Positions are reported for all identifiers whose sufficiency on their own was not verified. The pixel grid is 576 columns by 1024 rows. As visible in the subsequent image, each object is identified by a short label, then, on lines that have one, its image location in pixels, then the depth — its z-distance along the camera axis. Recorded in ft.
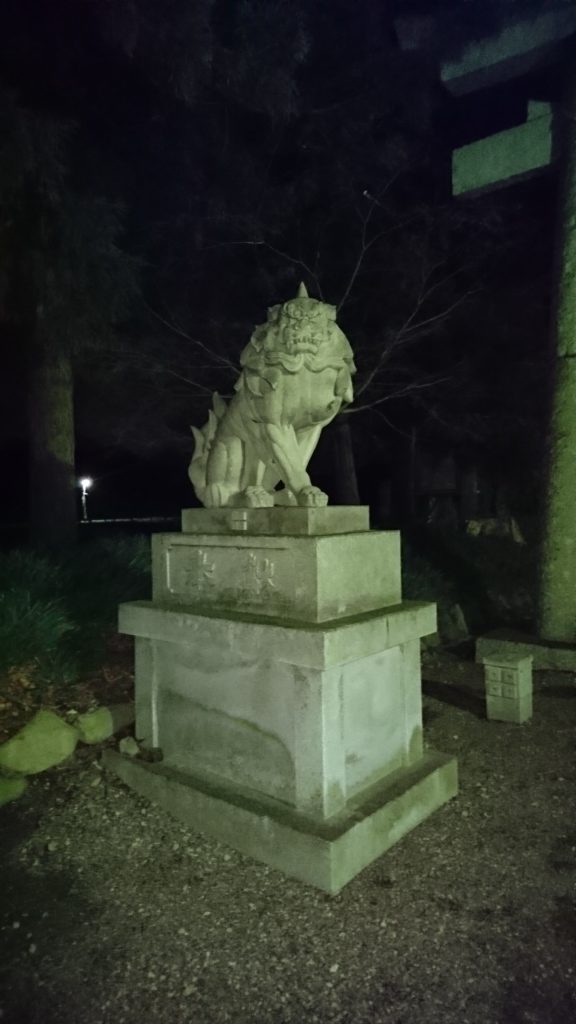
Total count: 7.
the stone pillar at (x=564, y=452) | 19.65
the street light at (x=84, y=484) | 53.74
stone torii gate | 19.52
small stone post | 15.17
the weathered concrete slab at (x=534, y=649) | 19.51
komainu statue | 10.25
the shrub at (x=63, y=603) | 14.15
